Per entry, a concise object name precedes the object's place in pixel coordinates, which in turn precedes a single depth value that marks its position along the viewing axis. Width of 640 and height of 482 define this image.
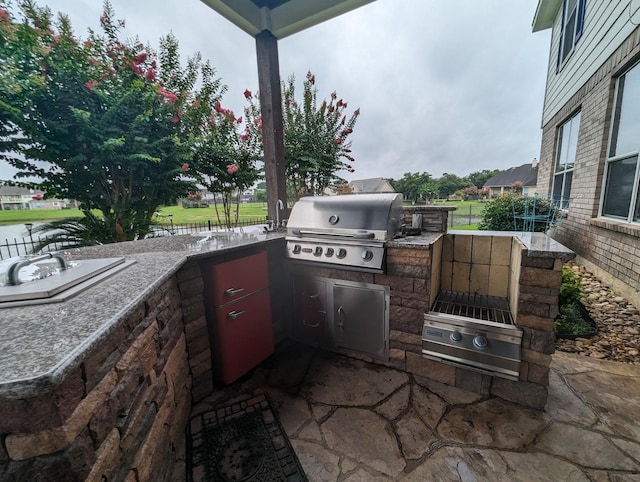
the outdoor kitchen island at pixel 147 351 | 0.63
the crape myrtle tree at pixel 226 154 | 3.72
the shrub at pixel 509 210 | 4.88
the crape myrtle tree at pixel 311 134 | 4.07
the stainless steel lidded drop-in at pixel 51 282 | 0.95
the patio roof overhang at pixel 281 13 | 2.54
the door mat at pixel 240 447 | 1.42
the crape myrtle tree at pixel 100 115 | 2.67
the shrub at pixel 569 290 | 2.67
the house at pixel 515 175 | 15.31
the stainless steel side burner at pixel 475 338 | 1.78
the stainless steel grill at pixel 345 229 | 2.09
